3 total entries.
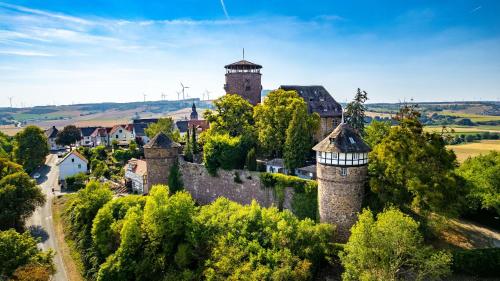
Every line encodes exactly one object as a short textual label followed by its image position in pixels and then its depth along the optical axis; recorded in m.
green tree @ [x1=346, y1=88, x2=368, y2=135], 42.97
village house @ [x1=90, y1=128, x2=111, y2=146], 83.69
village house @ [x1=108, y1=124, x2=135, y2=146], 84.31
